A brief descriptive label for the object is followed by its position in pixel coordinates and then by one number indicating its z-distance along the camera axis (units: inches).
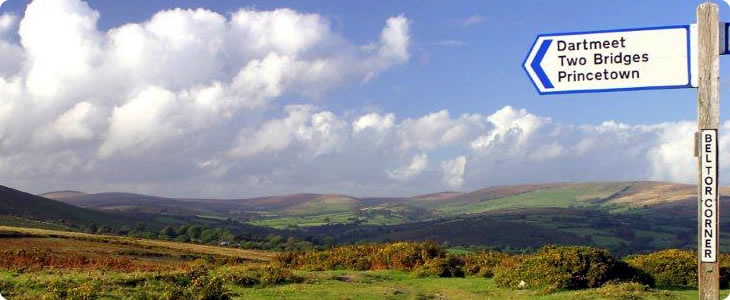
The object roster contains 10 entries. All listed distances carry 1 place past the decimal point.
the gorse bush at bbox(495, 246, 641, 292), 871.1
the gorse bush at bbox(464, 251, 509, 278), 1081.1
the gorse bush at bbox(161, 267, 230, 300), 532.4
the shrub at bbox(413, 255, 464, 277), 1051.9
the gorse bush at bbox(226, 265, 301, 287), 855.6
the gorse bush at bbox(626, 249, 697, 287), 954.1
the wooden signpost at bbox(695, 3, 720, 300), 215.3
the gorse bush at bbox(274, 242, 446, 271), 1137.4
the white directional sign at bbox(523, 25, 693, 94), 224.8
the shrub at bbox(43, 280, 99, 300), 545.3
